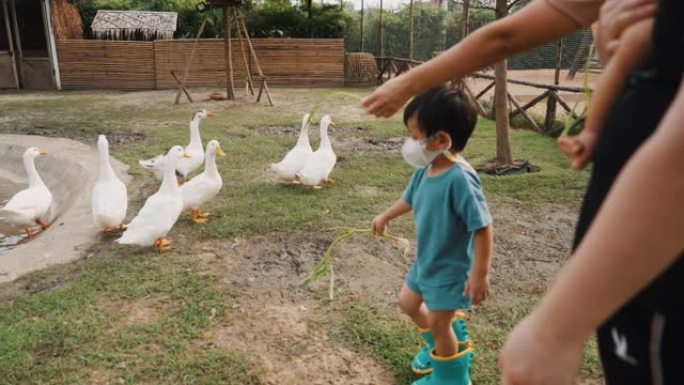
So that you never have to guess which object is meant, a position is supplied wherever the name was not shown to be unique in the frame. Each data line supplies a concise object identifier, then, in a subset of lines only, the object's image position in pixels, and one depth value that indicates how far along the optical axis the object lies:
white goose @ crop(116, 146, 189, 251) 4.09
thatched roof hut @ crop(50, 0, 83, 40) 16.22
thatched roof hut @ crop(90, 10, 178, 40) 17.34
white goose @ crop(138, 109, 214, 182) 5.77
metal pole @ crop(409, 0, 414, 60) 14.51
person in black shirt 0.63
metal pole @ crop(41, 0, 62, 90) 15.96
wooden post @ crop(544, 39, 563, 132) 8.84
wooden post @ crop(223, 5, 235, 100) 12.89
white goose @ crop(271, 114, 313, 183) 5.70
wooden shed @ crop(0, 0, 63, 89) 15.96
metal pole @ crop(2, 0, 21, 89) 15.51
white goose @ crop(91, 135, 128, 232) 4.48
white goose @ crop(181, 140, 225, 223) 4.84
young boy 2.05
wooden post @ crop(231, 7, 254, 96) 13.57
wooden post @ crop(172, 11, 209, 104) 12.77
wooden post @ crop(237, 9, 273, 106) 12.52
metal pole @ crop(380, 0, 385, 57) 17.38
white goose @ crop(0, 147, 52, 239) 4.98
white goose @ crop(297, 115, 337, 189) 5.52
